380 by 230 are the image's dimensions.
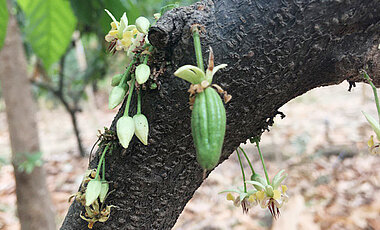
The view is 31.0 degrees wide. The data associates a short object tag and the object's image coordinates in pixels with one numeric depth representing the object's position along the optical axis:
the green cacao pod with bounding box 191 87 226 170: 0.17
